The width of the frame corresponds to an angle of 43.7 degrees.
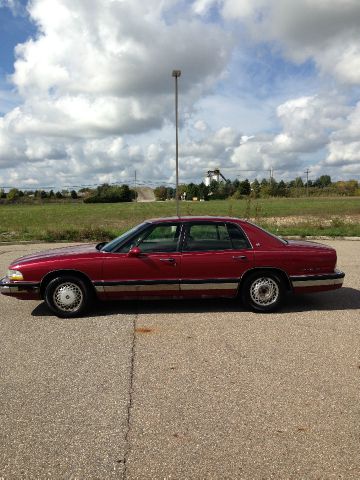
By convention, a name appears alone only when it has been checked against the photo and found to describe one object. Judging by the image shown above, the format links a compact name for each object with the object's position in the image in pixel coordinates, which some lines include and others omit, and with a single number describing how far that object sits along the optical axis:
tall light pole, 16.00
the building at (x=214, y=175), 158.84
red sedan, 5.98
